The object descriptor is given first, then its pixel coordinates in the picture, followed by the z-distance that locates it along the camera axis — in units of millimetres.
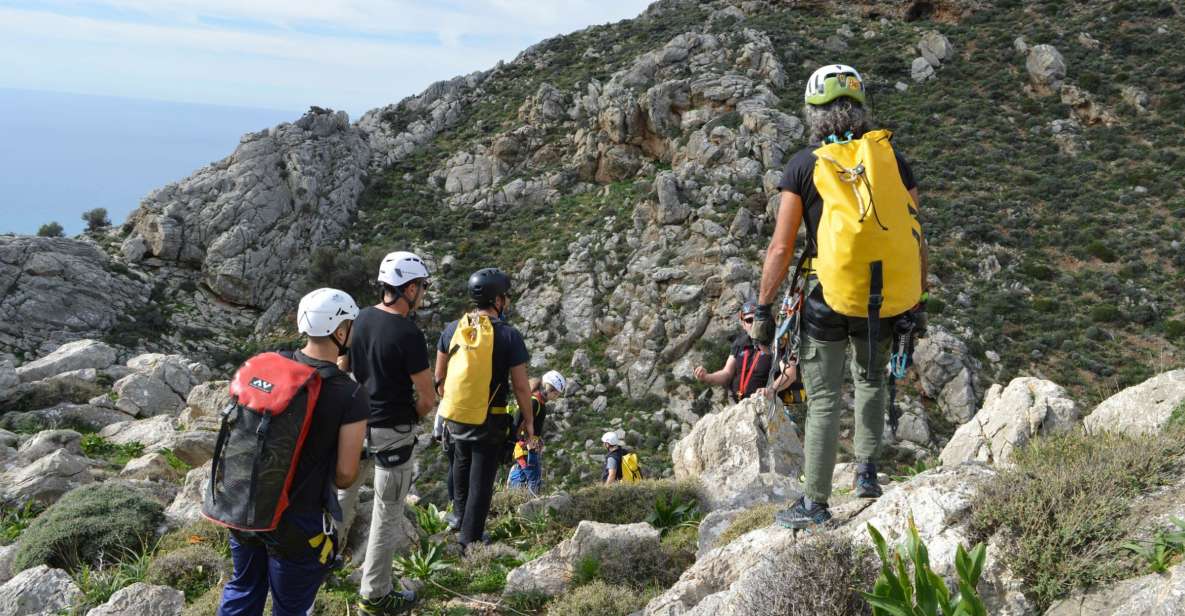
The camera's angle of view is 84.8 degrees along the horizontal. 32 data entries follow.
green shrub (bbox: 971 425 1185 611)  2662
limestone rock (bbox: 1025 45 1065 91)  31078
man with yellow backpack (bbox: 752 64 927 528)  3039
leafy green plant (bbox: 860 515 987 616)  2635
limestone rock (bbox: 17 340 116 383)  13789
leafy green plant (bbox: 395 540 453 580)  4863
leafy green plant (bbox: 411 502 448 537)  6066
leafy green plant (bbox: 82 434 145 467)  10070
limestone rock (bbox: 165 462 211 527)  6221
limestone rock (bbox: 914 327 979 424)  18047
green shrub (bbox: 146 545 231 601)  4973
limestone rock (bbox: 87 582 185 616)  4387
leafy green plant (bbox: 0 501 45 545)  6586
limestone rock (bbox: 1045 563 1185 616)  2301
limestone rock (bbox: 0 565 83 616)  4691
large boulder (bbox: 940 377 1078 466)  5520
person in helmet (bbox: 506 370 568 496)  7795
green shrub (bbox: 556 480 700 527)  6062
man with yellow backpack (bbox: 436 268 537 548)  4863
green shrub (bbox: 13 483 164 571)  5461
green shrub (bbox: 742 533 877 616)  2840
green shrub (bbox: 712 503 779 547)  4188
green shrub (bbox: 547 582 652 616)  3984
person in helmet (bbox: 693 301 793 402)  7488
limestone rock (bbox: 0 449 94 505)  7375
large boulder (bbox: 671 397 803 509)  6141
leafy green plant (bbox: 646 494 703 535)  5824
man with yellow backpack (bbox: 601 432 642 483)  8742
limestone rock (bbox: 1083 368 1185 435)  4742
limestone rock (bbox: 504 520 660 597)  4508
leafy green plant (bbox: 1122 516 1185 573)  2496
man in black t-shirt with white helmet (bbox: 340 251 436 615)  4168
